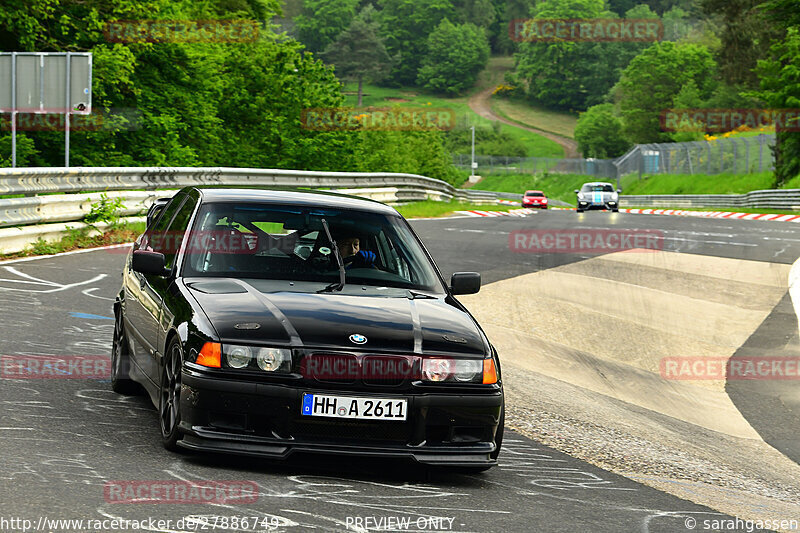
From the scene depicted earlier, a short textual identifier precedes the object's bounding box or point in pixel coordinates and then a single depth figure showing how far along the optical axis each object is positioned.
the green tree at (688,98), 123.56
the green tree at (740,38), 87.69
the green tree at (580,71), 195.62
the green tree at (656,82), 128.88
